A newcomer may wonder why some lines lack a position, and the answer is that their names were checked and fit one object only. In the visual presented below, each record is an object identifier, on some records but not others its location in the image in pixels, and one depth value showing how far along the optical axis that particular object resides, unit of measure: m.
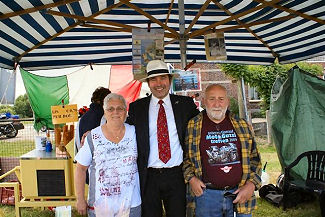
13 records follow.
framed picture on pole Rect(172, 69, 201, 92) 4.94
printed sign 4.00
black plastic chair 4.37
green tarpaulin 4.89
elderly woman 2.42
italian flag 7.17
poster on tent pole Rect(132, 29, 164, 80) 3.72
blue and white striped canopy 3.54
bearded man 2.56
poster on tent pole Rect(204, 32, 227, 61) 4.16
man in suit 2.59
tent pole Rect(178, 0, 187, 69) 3.63
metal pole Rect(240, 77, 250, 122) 14.78
